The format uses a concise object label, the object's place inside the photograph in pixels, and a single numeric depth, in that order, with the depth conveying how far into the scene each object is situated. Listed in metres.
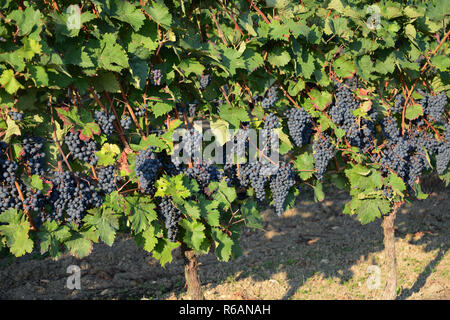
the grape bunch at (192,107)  3.72
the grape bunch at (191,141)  3.59
